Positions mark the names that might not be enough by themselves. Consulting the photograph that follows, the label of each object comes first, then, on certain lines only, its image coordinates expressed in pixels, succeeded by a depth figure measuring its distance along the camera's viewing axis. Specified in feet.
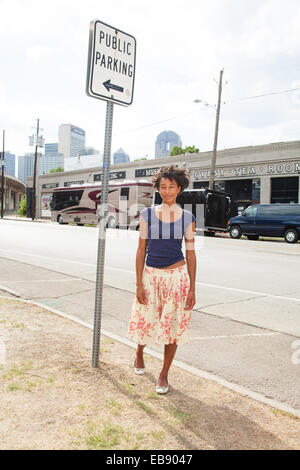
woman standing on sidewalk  10.66
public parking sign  11.03
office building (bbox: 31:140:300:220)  95.45
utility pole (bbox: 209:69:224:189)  88.33
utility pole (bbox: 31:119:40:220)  157.45
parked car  66.39
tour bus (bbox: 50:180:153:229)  98.32
